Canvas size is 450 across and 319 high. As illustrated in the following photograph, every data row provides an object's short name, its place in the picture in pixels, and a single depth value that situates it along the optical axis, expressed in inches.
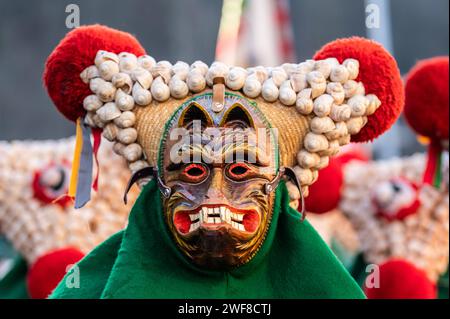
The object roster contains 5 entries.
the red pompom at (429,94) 250.7
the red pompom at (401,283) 261.0
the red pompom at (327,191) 303.9
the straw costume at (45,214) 279.7
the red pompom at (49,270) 270.1
